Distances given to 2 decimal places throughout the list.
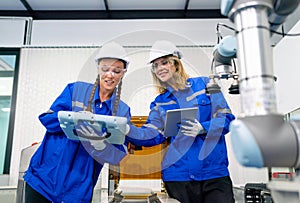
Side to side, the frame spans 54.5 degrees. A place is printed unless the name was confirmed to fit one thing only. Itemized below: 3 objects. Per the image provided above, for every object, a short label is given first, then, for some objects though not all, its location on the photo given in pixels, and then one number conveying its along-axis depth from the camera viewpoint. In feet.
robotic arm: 1.53
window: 10.94
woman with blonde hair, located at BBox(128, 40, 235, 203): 5.34
